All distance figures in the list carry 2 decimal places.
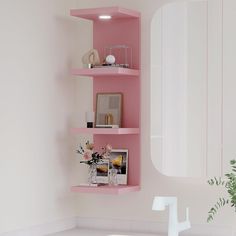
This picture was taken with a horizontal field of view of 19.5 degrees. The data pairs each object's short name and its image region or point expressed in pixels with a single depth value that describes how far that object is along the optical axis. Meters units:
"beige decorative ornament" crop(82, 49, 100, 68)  3.86
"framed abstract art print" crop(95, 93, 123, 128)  3.92
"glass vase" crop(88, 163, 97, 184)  3.88
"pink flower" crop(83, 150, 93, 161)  3.84
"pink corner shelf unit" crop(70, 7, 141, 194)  3.79
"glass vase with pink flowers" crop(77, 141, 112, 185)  3.85
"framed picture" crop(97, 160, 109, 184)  3.92
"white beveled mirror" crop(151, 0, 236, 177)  3.61
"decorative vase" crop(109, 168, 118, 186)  3.88
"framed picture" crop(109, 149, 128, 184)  3.92
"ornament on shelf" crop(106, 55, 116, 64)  3.81
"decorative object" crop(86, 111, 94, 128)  3.89
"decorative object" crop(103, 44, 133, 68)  3.94
